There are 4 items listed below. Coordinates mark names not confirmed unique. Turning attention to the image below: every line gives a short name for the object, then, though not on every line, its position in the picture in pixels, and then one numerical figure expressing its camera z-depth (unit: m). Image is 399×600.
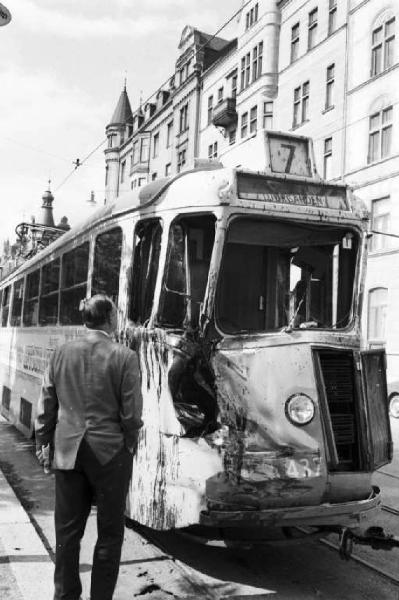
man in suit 3.57
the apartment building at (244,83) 31.72
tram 4.38
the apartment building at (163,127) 41.19
